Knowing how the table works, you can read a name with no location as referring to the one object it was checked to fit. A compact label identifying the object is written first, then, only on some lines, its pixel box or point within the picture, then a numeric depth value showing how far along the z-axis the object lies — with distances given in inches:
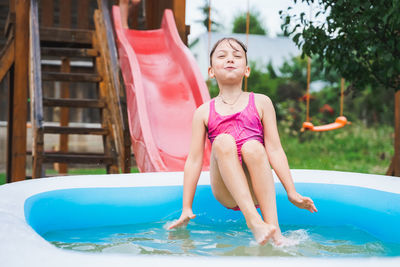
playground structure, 168.9
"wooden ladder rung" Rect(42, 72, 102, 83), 195.5
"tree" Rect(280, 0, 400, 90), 128.4
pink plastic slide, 165.5
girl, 78.9
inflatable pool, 94.2
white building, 784.3
